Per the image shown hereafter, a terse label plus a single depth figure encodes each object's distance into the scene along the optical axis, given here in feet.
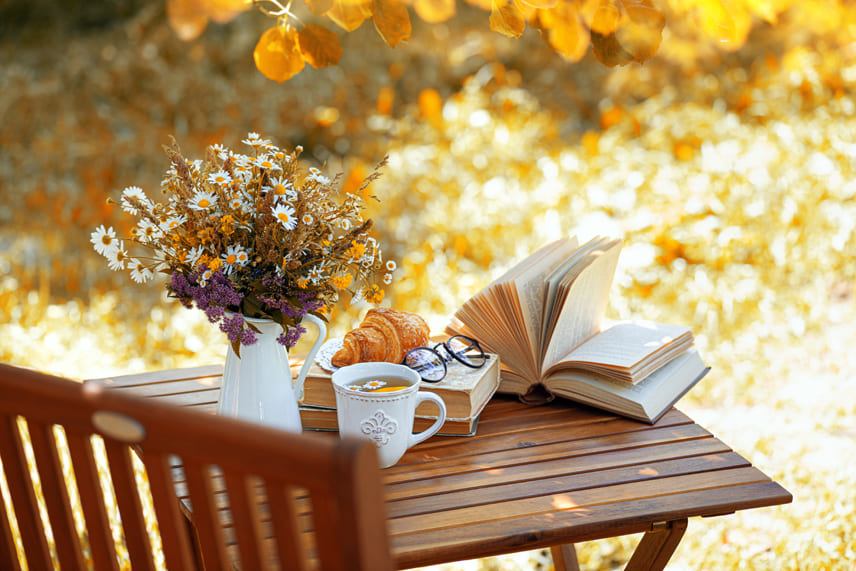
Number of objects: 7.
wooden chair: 5.62
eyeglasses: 7.76
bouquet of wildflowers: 7.32
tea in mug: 7.45
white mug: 7.35
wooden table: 7.10
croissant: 7.76
